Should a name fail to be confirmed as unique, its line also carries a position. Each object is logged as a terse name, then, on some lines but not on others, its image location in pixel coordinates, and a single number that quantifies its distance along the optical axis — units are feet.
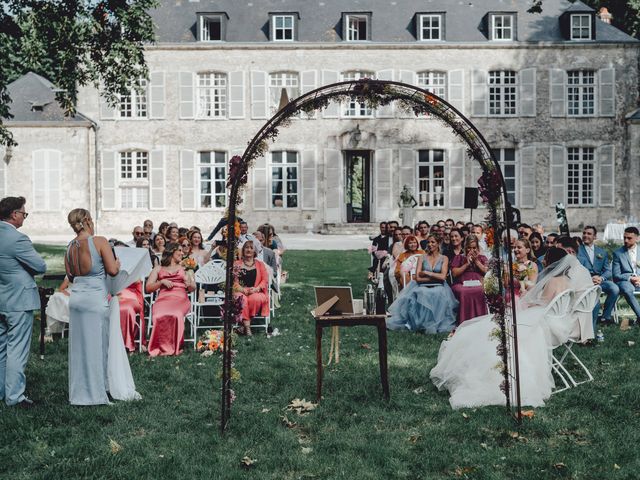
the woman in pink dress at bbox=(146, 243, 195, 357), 23.56
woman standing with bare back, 17.16
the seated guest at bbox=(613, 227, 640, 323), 27.84
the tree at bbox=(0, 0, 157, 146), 37.52
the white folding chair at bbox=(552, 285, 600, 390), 18.56
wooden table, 17.62
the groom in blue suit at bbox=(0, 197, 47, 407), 16.90
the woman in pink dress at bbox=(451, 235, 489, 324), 27.53
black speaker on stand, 38.92
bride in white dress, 17.33
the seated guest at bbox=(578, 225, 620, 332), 28.12
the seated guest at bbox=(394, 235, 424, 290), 30.60
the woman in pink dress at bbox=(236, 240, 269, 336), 26.73
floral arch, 16.06
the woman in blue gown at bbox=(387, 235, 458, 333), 27.22
